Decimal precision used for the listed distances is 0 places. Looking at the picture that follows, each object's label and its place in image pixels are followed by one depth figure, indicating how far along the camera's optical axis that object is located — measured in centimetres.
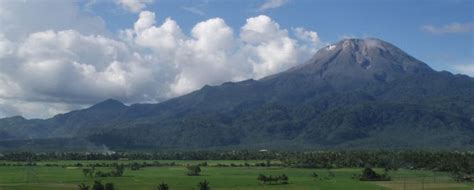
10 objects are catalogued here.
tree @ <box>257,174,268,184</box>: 13380
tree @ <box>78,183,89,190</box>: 10596
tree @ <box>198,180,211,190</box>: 11208
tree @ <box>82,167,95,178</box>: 14788
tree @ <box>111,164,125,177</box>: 14794
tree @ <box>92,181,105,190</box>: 10496
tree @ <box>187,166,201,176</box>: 15284
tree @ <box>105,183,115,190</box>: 10606
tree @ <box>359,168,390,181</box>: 14175
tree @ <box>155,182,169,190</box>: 10636
